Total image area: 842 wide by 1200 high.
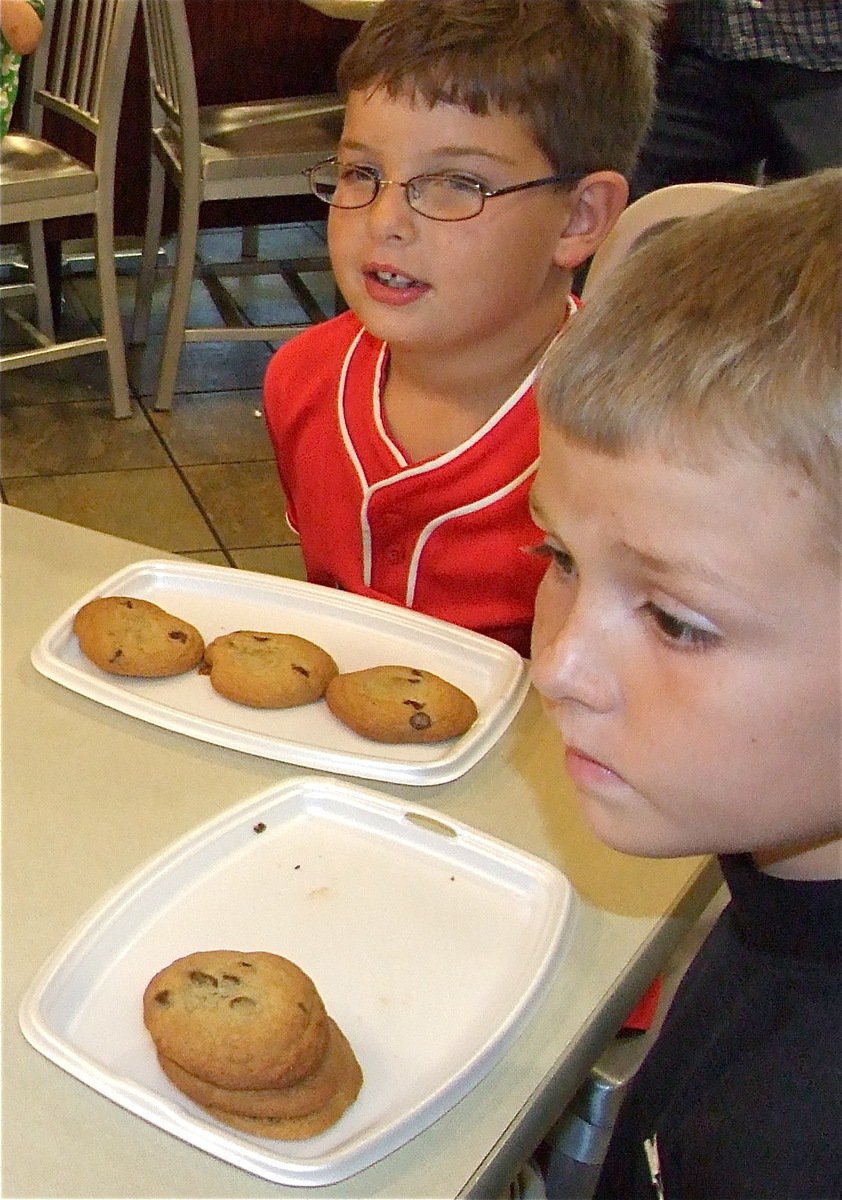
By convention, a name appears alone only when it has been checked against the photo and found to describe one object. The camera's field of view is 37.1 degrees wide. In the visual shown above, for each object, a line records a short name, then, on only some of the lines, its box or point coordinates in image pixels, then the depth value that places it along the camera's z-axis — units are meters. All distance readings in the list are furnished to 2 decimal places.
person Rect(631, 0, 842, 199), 2.18
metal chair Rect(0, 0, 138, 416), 2.74
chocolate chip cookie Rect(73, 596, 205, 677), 0.91
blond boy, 0.51
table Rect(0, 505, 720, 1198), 0.58
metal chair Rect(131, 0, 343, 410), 2.91
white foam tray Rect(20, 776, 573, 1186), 0.60
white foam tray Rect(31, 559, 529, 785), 0.86
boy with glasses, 1.21
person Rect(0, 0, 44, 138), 2.02
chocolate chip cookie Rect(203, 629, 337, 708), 0.90
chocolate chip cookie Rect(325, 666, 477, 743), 0.87
